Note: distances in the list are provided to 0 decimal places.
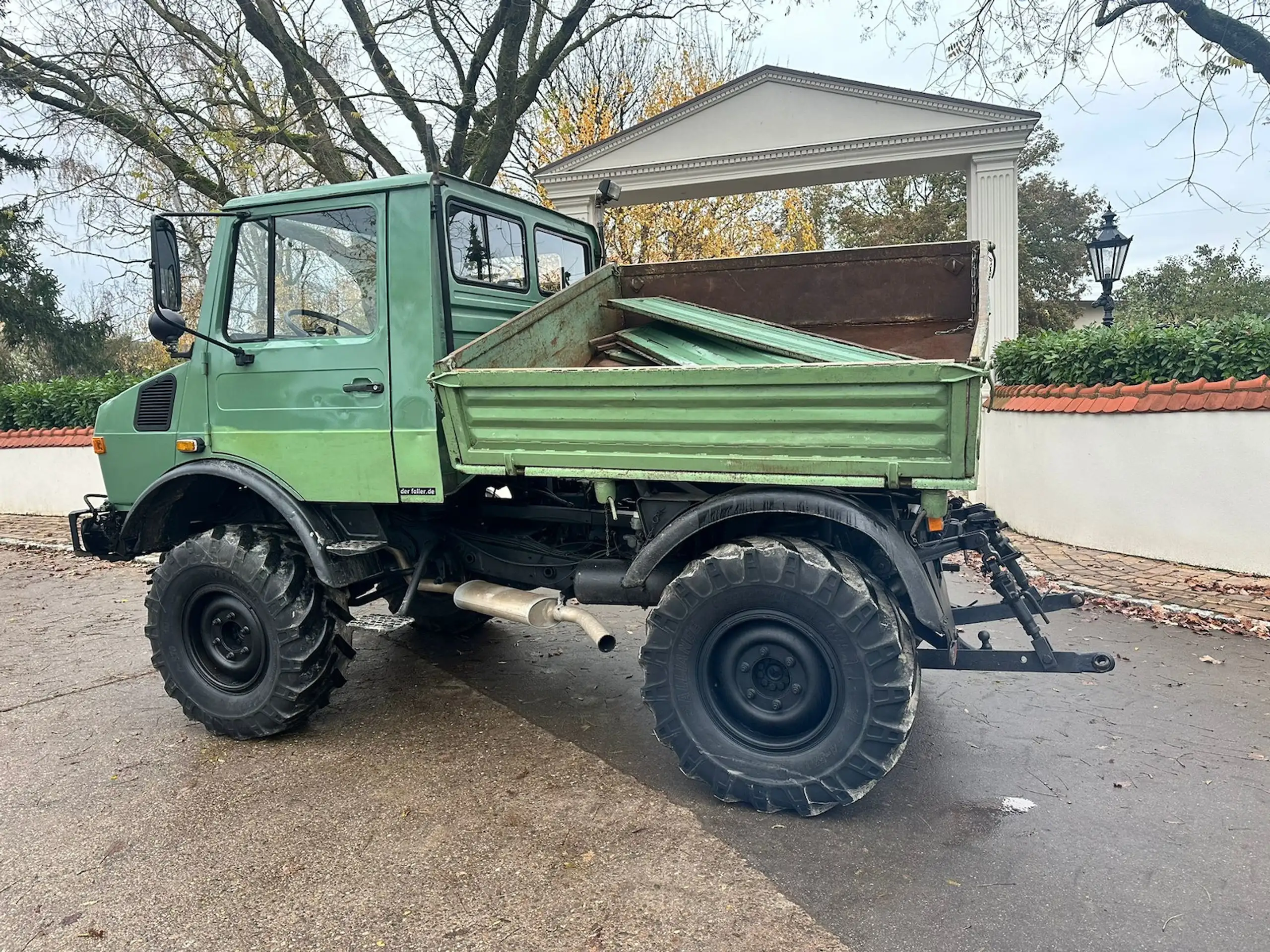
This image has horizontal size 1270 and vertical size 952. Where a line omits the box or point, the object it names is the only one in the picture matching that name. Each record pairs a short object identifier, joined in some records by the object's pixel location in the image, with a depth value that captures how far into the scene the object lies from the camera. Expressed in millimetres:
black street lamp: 9320
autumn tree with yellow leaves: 15281
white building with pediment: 9102
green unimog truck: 2961
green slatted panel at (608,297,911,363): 3730
